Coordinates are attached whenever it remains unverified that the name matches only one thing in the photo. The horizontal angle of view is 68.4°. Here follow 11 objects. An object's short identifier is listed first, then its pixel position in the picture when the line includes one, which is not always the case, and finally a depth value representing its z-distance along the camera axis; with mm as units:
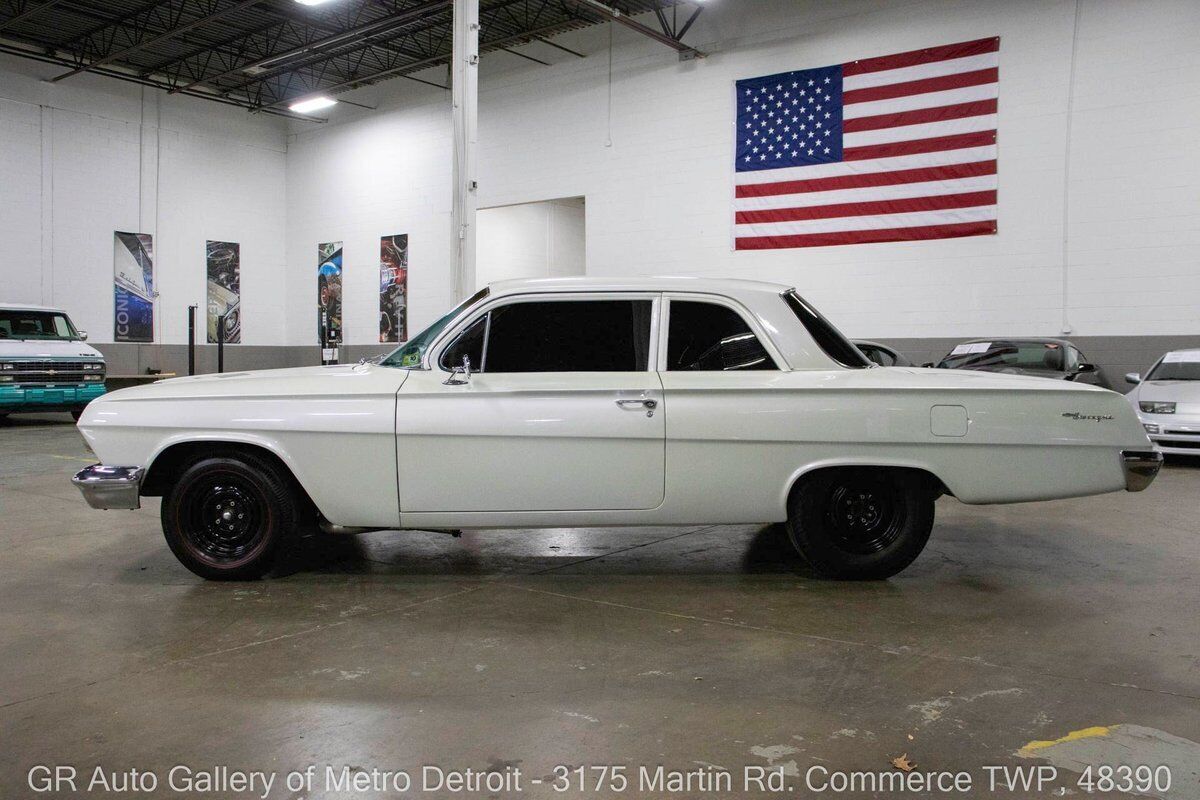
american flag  13430
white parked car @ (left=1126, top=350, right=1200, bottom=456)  9602
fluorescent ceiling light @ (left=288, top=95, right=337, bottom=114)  19047
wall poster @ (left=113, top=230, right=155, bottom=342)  20078
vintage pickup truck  13250
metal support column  11375
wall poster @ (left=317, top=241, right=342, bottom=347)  21812
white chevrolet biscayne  4352
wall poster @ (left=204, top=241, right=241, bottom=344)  21688
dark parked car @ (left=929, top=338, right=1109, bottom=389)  11250
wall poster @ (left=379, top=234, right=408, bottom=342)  20359
